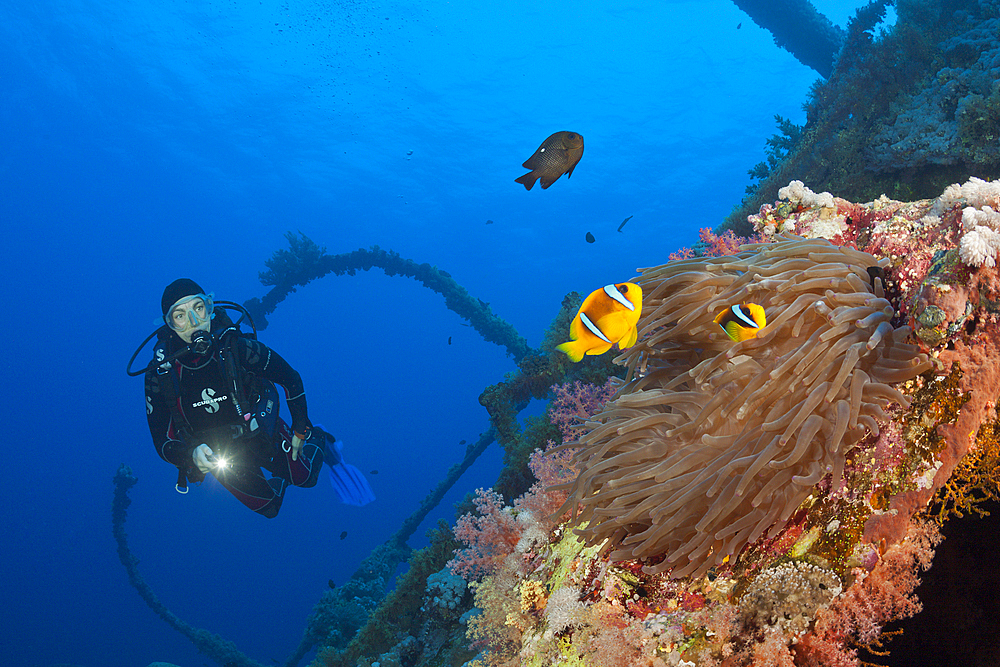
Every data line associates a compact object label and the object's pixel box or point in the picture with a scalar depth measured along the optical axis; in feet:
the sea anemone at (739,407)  4.89
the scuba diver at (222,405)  17.89
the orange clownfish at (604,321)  5.69
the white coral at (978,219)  4.79
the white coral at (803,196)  8.62
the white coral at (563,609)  6.72
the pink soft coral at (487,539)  10.02
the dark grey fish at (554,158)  12.14
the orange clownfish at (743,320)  5.41
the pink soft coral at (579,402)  11.99
